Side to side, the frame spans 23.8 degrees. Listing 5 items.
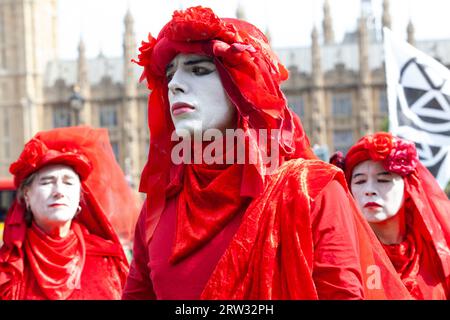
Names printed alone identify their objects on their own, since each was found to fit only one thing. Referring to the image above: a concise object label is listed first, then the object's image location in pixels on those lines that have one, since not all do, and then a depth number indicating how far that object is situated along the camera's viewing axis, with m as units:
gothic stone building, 55.62
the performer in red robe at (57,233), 4.79
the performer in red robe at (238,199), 2.76
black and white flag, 6.23
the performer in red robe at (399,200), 4.59
